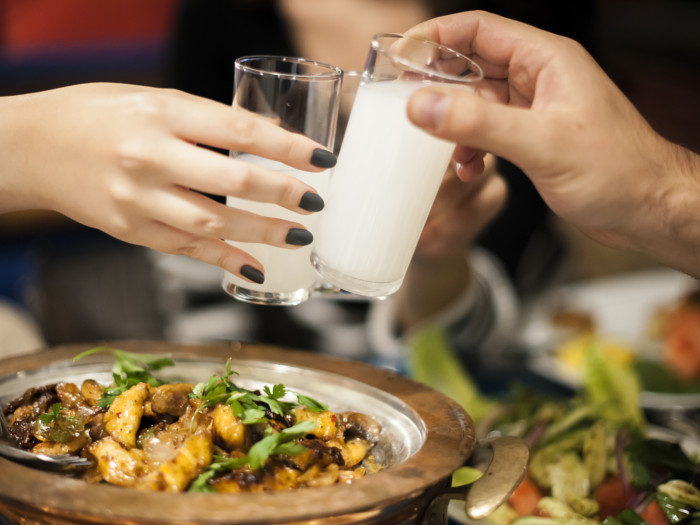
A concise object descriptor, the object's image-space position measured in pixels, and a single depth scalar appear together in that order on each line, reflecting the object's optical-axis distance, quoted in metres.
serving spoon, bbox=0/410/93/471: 0.59
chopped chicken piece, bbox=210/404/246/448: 0.61
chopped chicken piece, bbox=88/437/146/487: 0.58
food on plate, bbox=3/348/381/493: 0.59
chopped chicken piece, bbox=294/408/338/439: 0.63
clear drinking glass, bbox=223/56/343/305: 0.65
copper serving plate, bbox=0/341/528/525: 0.54
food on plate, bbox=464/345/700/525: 0.67
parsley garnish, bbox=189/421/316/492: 0.58
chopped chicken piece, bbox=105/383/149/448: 0.61
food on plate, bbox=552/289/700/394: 1.04
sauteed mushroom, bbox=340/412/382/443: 0.66
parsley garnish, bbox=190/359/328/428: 0.62
